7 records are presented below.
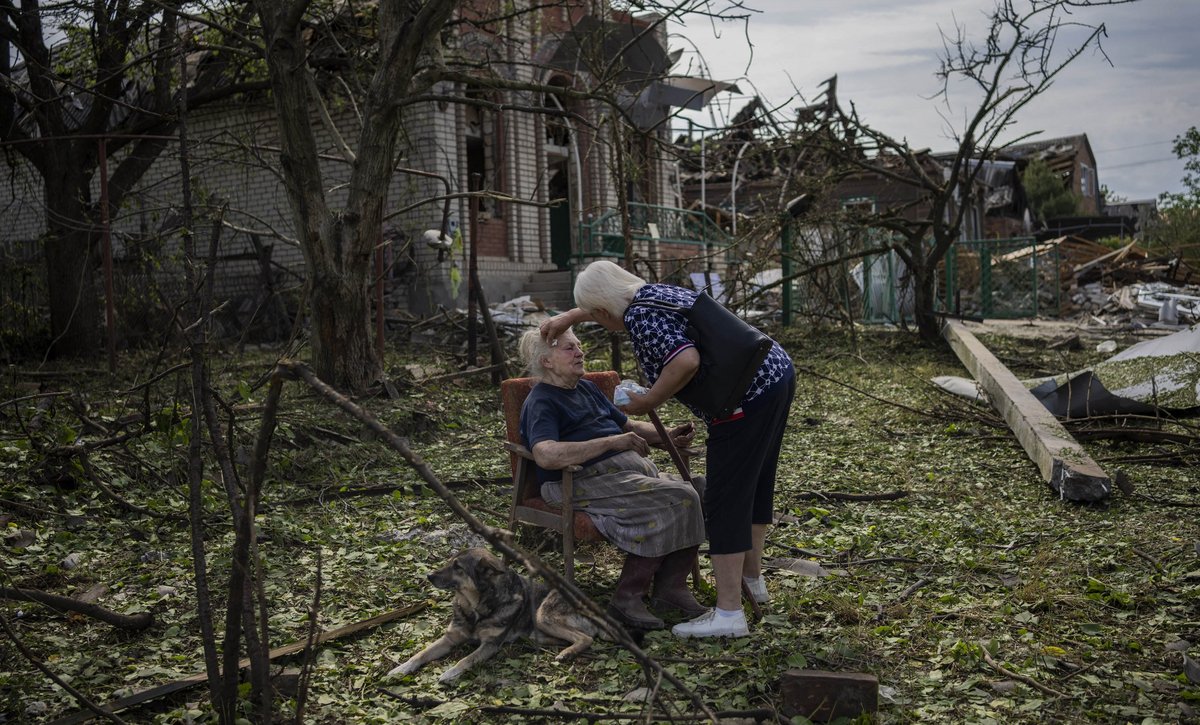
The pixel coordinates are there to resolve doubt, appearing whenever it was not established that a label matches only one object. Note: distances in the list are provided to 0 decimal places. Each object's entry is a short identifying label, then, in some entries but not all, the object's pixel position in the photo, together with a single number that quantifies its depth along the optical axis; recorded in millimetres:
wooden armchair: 4586
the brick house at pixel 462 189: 17594
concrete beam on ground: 6152
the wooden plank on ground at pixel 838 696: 3373
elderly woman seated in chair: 4410
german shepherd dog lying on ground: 3979
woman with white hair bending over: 4051
